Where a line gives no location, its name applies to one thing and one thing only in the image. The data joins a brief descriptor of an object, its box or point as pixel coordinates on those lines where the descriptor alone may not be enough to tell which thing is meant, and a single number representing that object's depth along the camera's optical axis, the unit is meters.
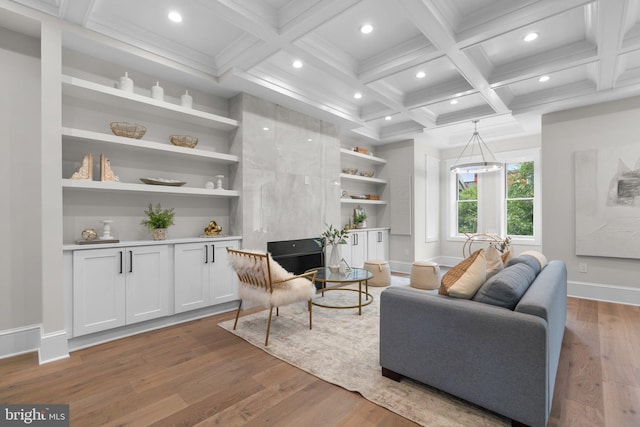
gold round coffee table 3.46
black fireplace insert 4.37
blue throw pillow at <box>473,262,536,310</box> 1.82
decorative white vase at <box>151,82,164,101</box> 3.35
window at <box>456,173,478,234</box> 6.93
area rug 1.82
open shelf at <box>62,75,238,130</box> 2.85
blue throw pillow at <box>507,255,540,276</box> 2.51
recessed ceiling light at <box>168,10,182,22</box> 2.76
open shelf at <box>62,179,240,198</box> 2.77
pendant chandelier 6.34
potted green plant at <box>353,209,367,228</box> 6.28
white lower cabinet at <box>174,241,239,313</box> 3.38
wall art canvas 4.08
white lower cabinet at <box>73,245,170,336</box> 2.74
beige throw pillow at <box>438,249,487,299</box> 1.96
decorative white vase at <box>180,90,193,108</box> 3.58
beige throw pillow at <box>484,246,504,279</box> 2.36
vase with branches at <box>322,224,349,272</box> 3.89
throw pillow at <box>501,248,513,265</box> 2.87
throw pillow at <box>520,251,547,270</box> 2.80
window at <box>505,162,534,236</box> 6.23
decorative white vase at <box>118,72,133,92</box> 3.11
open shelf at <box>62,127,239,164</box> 2.79
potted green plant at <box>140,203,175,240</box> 3.29
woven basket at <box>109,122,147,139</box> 3.09
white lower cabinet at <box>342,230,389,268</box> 5.69
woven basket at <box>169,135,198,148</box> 3.54
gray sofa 1.59
